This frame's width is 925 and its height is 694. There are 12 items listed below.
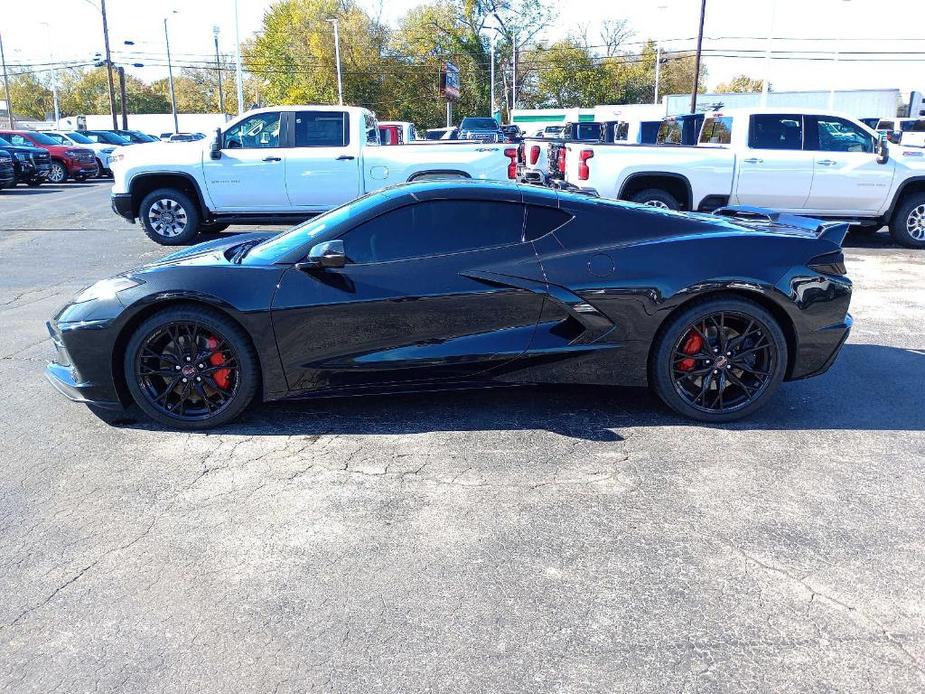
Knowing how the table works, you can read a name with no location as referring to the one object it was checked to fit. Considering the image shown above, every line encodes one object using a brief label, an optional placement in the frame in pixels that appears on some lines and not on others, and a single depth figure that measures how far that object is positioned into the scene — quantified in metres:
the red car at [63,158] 25.55
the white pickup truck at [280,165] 11.12
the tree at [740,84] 99.19
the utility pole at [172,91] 58.12
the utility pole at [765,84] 35.24
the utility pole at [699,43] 34.97
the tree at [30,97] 104.94
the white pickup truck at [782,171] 10.85
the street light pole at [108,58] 40.75
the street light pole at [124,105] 47.18
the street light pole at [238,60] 28.03
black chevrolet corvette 4.24
